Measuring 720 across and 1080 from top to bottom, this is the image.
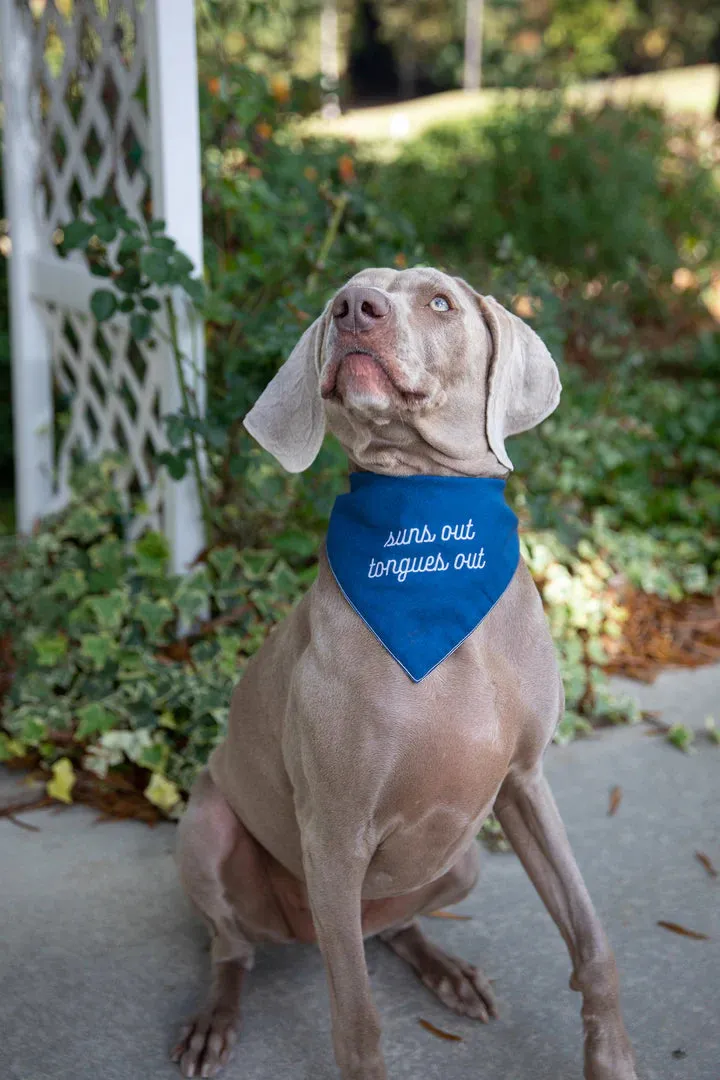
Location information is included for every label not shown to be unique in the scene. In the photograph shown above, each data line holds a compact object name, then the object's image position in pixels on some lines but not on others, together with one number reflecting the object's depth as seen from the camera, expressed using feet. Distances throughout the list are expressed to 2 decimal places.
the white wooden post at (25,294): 14.34
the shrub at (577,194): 20.85
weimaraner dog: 6.32
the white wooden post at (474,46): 83.66
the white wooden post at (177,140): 10.85
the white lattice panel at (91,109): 12.08
